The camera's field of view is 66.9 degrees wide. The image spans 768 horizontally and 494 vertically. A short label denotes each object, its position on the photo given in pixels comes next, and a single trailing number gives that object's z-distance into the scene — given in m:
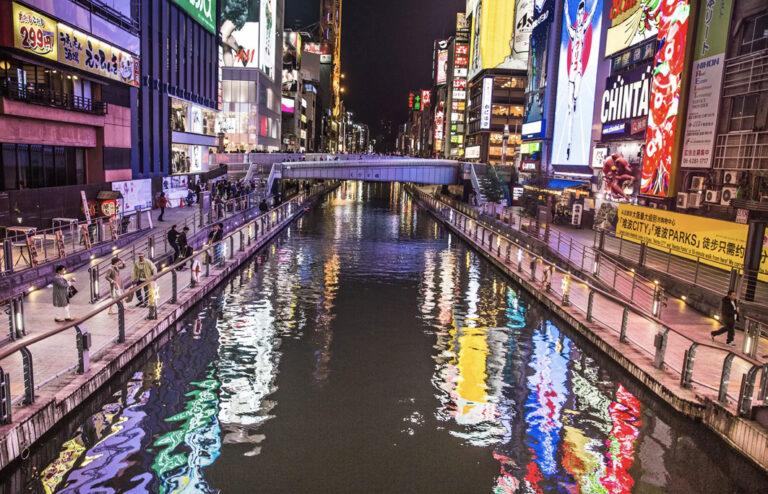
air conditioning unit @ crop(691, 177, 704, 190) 27.09
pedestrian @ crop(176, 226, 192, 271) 22.38
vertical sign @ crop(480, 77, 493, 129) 107.75
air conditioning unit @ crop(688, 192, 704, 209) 27.16
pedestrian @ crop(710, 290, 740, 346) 14.55
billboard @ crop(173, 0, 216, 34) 52.04
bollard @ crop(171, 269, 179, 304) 17.45
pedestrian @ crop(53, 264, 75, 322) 14.27
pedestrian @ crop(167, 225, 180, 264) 23.58
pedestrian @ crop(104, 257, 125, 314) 16.05
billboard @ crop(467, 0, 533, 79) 106.81
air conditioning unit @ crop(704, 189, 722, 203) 25.56
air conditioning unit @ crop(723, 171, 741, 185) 24.38
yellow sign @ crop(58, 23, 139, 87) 29.98
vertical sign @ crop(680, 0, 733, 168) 26.14
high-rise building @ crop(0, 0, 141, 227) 26.34
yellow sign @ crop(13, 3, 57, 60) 25.62
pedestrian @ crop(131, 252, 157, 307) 16.61
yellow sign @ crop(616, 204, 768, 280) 18.72
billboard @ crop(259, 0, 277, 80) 95.94
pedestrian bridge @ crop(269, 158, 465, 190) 60.26
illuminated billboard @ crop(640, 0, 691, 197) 29.09
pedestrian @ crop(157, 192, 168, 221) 35.55
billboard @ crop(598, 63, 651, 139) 35.53
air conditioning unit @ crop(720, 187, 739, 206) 24.45
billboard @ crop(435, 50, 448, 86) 174.25
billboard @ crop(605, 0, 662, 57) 34.19
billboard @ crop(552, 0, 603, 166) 46.78
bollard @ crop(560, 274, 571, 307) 19.41
